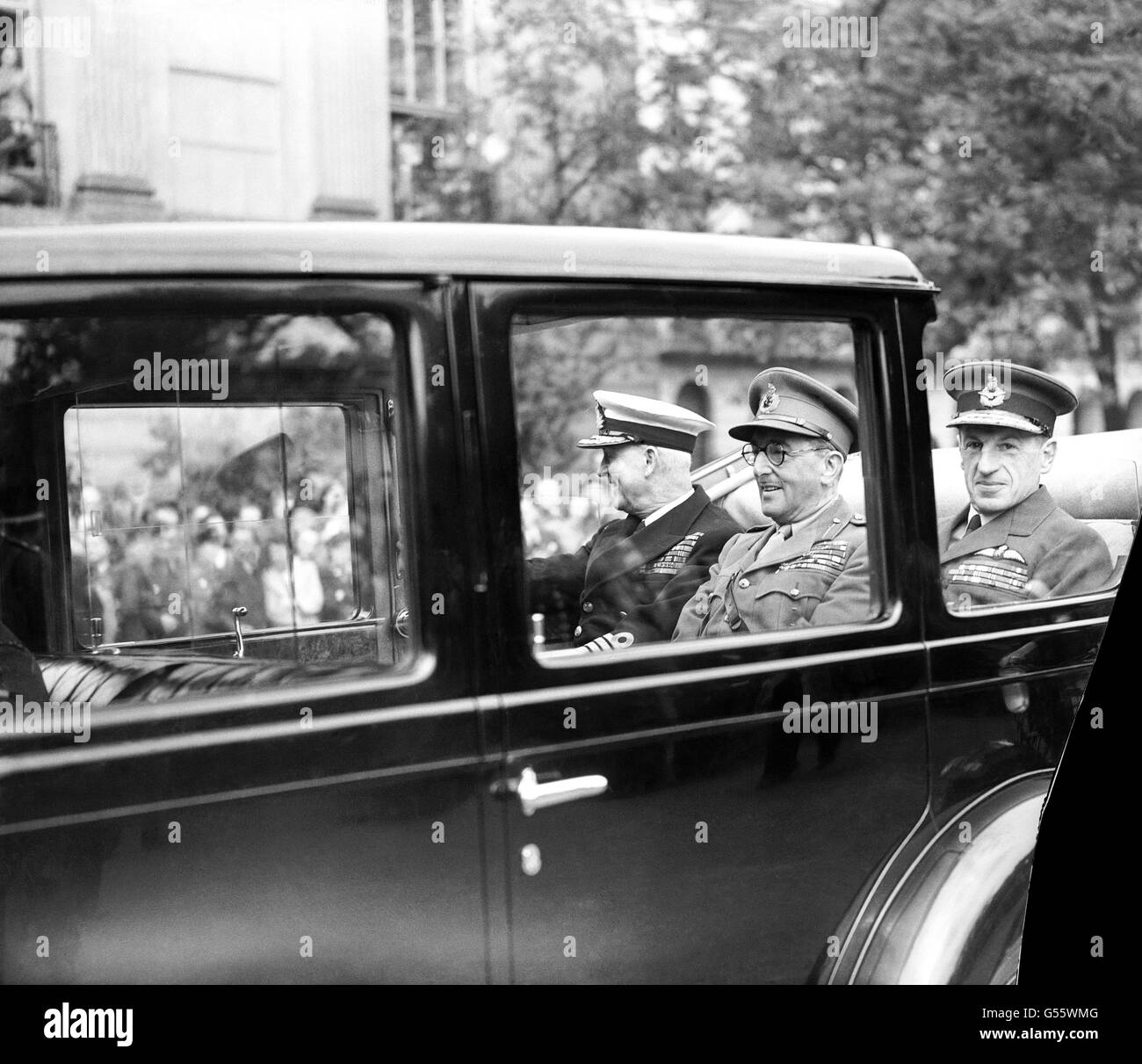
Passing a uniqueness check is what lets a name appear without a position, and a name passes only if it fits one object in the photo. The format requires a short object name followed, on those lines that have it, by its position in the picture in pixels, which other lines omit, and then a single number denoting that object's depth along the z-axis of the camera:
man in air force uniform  2.23
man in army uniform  2.20
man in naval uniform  2.18
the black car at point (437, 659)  1.73
